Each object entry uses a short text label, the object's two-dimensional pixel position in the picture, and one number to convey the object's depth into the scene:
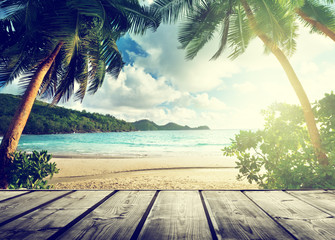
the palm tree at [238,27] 3.92
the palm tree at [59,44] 4.31
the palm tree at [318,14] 5.40
